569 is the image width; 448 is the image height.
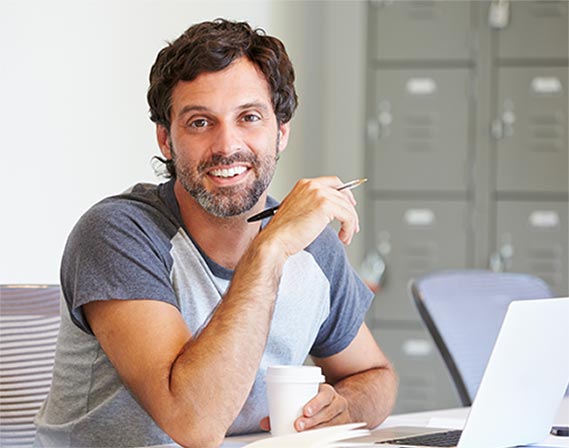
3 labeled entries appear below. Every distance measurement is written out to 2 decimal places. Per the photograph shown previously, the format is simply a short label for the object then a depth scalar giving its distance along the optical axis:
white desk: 2.62
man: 2.58
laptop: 2.22
